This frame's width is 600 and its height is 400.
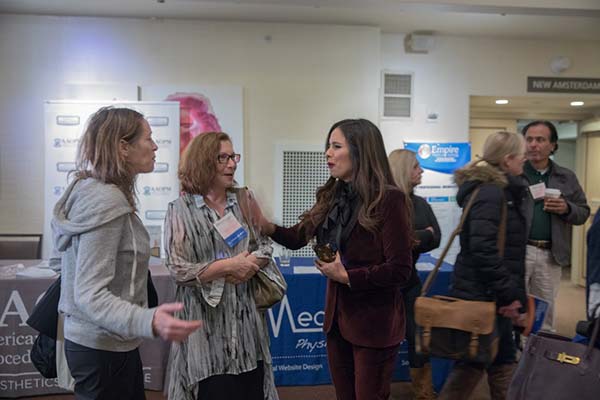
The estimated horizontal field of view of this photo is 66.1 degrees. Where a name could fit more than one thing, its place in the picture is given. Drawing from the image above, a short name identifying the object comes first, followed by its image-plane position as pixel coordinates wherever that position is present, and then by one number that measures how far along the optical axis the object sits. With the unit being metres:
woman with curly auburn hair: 1.62
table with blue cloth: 2.89
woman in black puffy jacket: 1.90
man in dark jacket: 2.98
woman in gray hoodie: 1.15
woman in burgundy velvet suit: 1.63
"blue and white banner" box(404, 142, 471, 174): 4.98
